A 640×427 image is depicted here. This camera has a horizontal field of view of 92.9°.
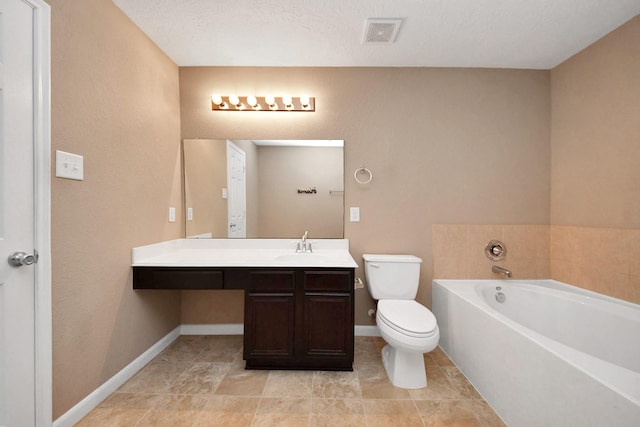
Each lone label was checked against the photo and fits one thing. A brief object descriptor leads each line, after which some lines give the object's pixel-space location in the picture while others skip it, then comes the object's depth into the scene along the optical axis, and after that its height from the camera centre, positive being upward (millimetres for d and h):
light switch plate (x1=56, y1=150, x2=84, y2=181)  1423 +218
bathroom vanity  2002 -575
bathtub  1109 -701
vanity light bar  2527 +908
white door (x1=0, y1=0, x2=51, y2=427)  1211 +9
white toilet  1774 -661
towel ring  2582 +332
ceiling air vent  1923 +1202
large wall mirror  2590 +194
